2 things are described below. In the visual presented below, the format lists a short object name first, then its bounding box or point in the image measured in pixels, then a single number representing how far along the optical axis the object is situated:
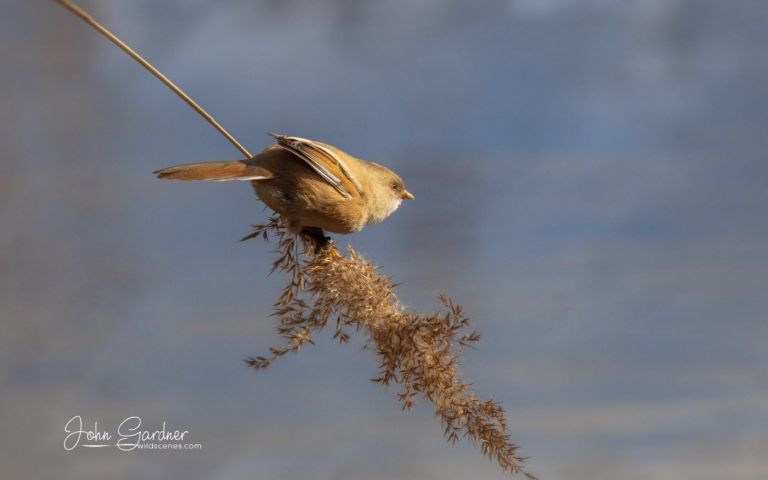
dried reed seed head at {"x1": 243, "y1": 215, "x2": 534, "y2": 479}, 5.26
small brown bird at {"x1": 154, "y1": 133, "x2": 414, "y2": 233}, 5.93
